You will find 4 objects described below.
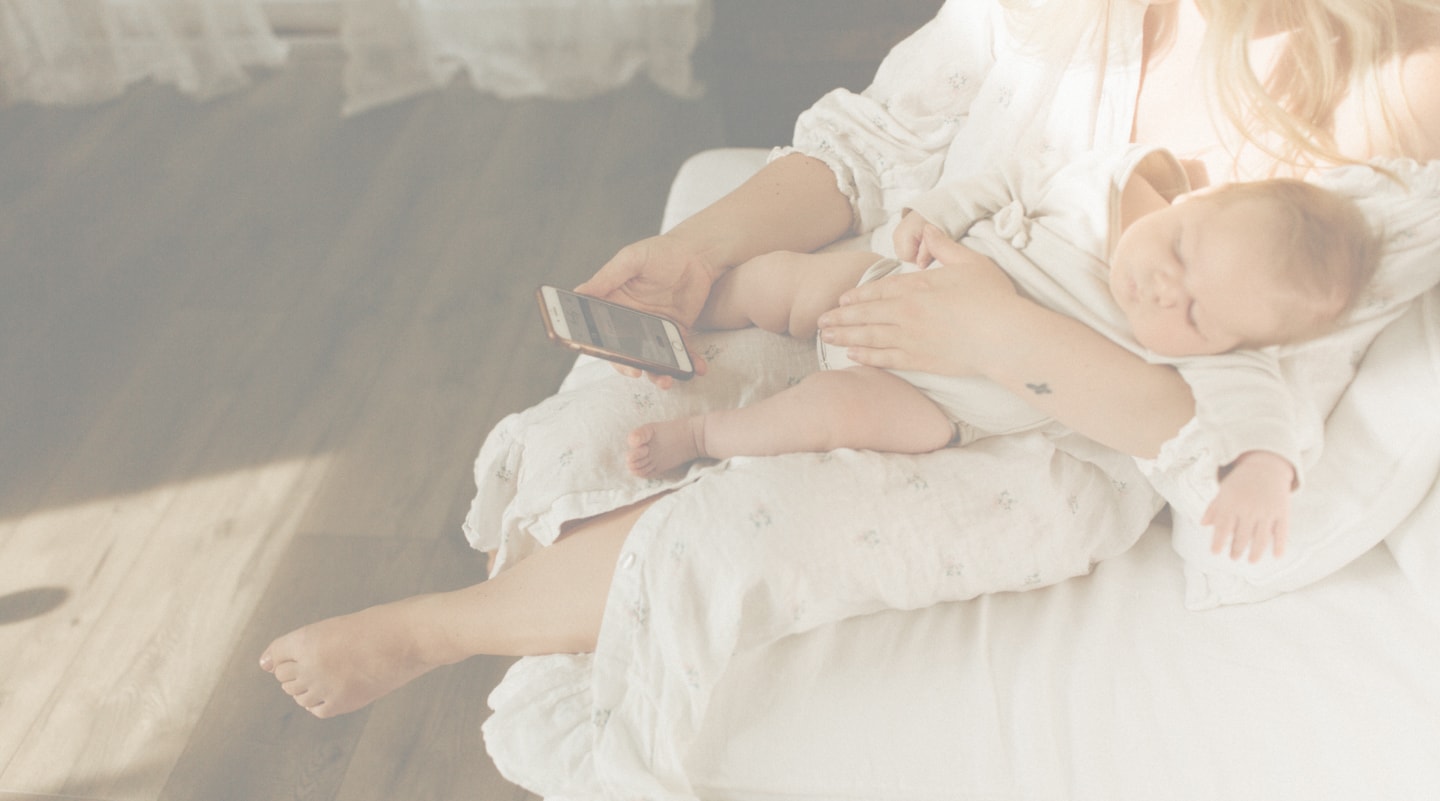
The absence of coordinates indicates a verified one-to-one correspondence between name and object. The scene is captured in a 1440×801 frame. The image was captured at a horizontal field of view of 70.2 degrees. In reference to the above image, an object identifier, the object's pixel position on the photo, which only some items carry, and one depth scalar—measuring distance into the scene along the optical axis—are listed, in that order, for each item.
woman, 0.84
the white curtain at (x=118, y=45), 2.50
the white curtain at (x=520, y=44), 2.47
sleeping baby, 0.78
